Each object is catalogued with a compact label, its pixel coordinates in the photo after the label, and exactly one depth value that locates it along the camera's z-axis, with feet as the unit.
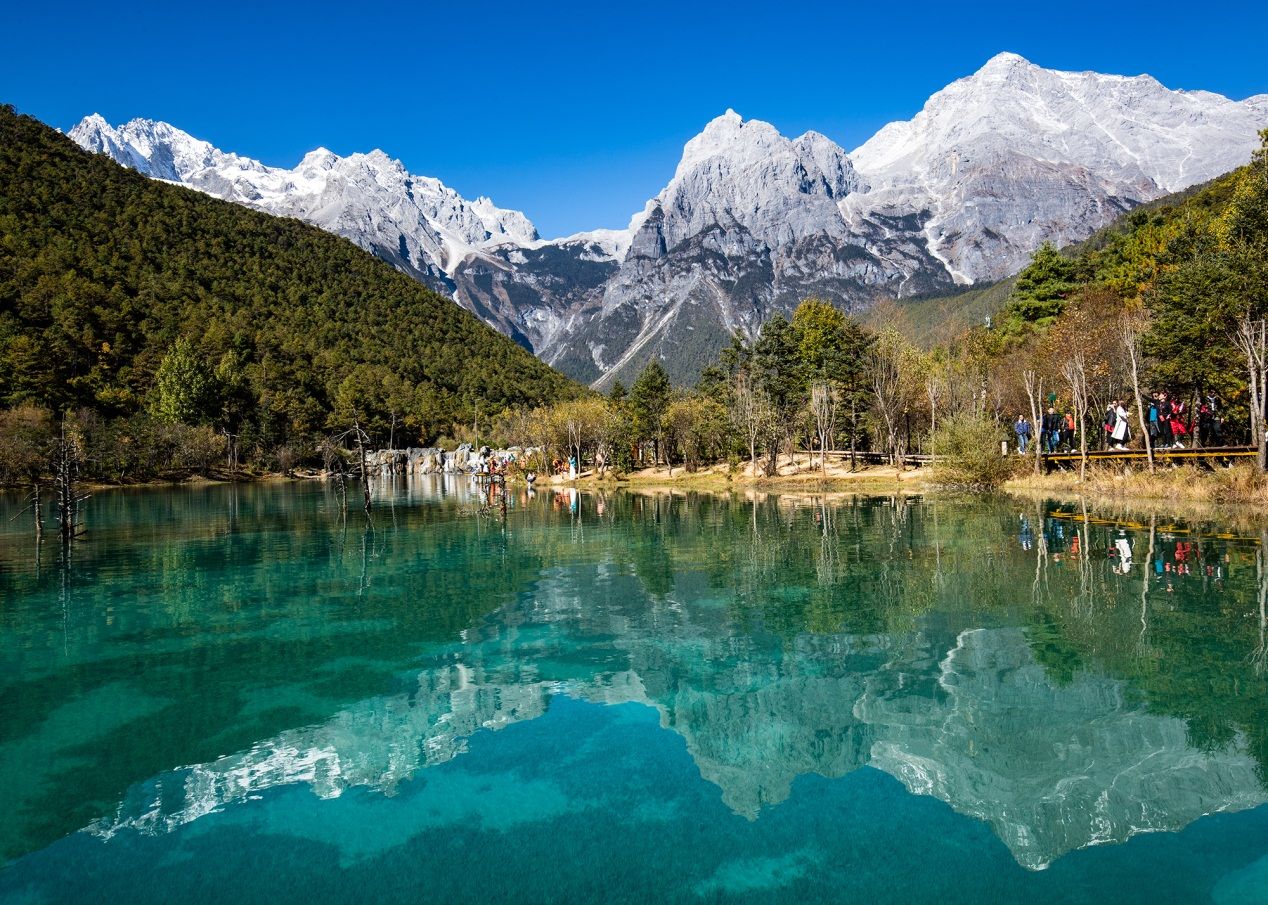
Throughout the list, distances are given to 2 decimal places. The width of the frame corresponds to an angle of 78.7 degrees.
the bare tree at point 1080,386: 122.88
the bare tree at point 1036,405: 141.79
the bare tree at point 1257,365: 91.20
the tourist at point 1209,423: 113.19
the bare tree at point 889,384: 200.75
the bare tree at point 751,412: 211.22
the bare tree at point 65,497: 96.02
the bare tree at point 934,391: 184.14
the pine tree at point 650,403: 284.20
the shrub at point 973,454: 142.92
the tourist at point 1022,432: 154.92
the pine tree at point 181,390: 332.39
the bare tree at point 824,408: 200.03
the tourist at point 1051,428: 151.84
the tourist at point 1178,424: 112.98
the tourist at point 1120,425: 120.37
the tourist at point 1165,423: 115.34
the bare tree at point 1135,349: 106.42
